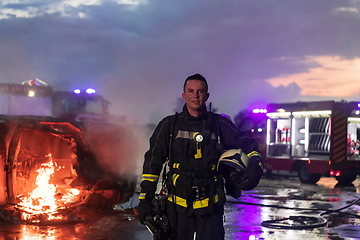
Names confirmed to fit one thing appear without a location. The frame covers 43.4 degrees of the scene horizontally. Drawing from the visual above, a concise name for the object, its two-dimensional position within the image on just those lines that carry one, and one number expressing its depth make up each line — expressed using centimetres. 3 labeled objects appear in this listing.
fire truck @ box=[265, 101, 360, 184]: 1424
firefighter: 370
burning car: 727
